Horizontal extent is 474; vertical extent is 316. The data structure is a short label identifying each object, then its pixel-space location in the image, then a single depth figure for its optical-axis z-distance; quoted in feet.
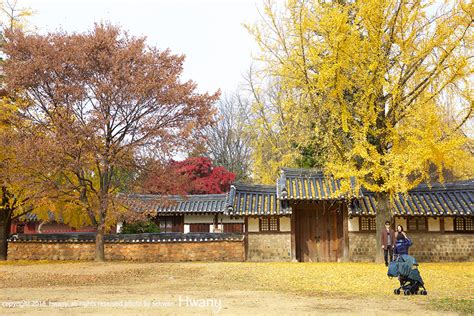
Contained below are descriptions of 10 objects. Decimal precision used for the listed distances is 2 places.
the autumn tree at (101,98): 60.39
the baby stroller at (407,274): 36.65
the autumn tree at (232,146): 149.79
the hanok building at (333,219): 68.85
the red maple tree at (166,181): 65.57
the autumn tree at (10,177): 61.57
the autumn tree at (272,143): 88.49
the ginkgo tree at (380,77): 52.70
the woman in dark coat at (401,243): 47.65
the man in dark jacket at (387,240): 58.49
